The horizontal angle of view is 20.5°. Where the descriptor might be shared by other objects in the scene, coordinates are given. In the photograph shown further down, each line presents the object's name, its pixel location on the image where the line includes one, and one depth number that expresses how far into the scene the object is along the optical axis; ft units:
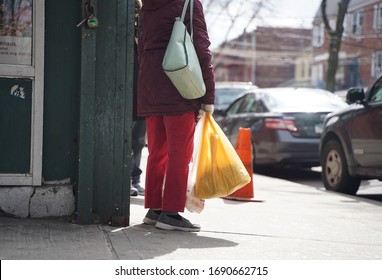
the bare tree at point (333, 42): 118.39
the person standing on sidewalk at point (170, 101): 24.48
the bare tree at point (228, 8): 134.88
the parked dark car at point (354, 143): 40.58
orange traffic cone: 40.15
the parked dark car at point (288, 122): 53.84
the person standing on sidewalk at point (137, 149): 34.33
